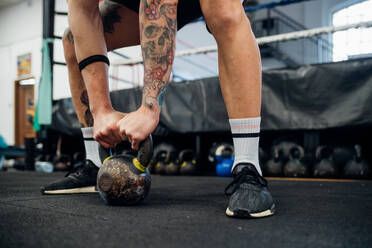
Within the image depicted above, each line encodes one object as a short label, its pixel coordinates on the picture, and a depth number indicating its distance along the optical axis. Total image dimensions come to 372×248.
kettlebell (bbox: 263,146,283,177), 2.00
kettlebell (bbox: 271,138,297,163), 2.03
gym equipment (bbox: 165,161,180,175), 2.28
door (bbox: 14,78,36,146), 6.66
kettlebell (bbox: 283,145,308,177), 1.92
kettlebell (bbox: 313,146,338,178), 1.85
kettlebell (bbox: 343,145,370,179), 1.77
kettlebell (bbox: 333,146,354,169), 1.91
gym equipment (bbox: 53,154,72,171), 2.82
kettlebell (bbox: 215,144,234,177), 2.07
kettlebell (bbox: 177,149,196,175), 2.25
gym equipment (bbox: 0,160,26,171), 3.37
